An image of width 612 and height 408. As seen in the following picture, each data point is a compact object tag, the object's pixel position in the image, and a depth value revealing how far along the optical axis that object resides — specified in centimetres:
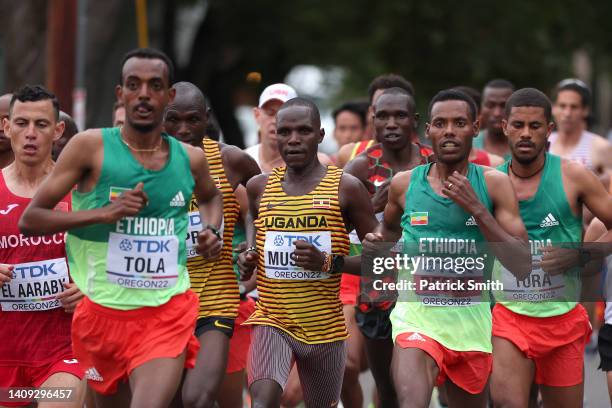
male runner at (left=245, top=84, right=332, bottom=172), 2234
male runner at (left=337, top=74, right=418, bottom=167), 2256
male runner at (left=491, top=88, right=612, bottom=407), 1812
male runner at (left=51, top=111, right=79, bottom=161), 2059
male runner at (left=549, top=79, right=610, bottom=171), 2667
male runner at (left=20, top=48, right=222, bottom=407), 1489
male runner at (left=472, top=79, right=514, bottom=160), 2525
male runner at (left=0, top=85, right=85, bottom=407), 1667
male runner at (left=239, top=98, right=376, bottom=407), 1777
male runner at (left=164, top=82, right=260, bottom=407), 1747
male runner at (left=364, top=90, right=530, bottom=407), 1698
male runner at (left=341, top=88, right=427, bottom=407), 2069
